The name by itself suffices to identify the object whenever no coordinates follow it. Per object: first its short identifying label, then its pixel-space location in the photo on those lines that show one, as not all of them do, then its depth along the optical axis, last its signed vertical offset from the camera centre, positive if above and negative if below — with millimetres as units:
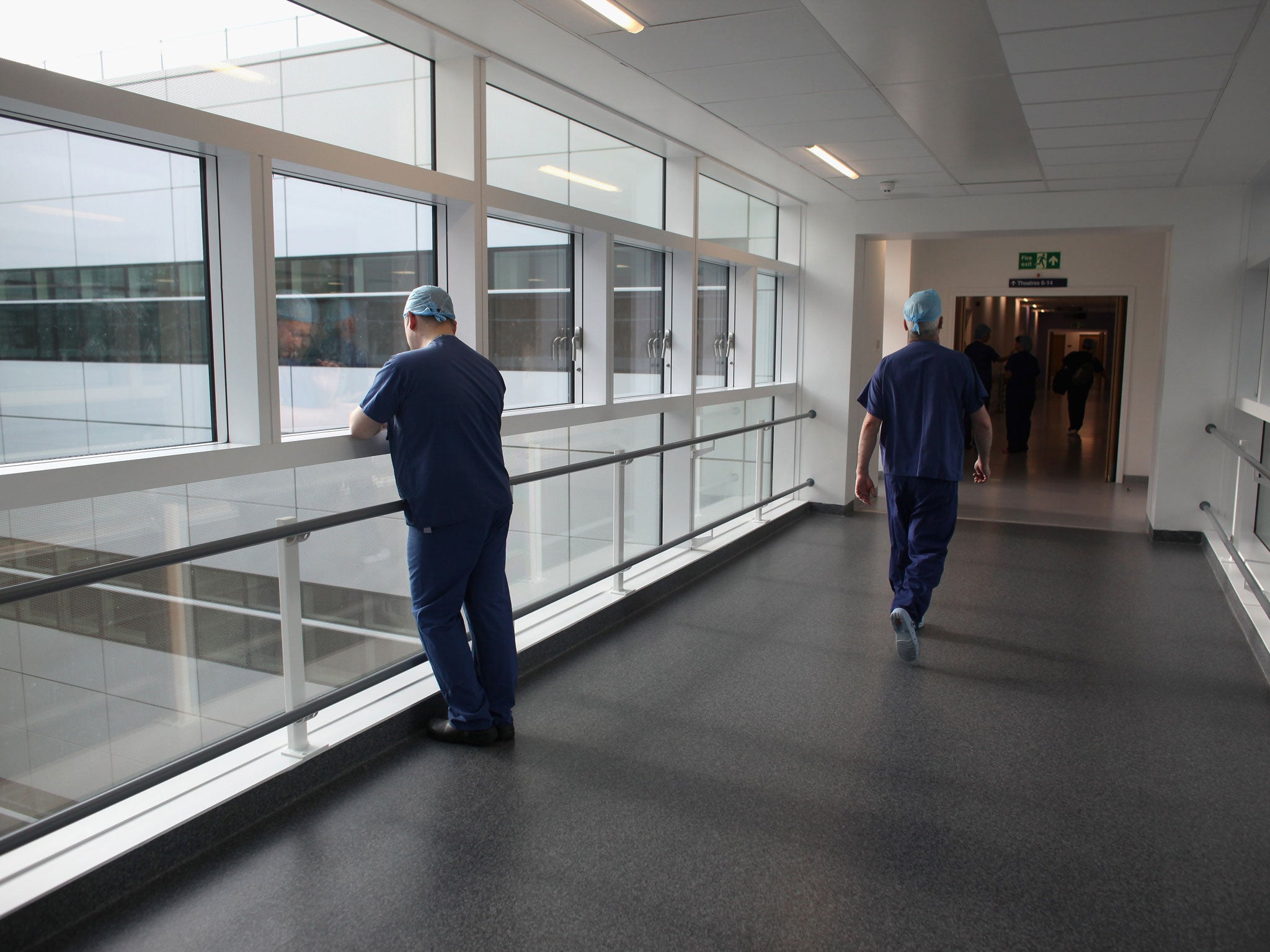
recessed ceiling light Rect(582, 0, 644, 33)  3416 +1180
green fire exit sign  10617 +962
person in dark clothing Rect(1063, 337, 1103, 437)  12773 -370
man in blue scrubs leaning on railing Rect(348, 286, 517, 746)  3199 -515
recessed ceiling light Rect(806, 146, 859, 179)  5934 +1178
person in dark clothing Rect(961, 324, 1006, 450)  11227 -78
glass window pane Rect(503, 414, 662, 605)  4910 -904
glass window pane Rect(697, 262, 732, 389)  6984 +146
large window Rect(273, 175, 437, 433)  3529 +226
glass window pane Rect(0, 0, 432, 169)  2795 +917
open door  10367 -535
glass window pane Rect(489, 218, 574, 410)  4738 +171
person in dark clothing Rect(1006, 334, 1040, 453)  11859 -532
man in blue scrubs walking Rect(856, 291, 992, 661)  4484 -413
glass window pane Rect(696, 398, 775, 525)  6820 -856
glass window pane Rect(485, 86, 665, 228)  4617 +976
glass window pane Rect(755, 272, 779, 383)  8023 +164
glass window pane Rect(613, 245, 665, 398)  5934 +156
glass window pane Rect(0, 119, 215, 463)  2641 +128
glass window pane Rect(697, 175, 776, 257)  6793 +951
